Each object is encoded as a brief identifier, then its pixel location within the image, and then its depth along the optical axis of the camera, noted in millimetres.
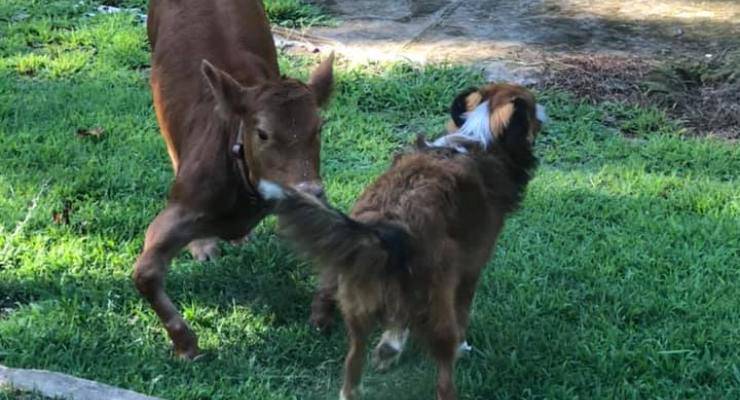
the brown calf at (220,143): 4750
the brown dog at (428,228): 3701
